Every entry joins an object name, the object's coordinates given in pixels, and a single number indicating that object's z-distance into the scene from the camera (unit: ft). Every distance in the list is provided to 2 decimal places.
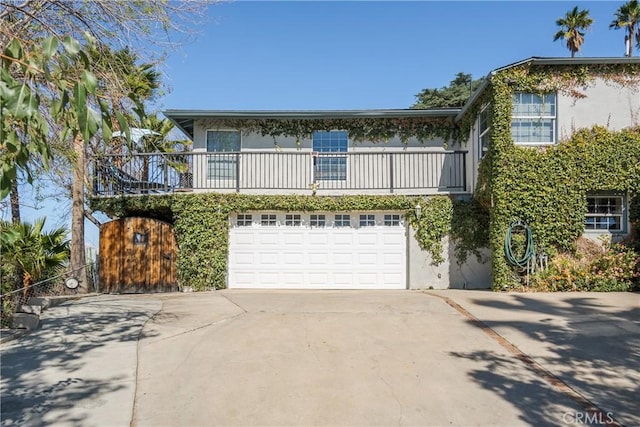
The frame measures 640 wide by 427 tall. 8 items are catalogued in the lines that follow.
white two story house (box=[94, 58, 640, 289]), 38.19
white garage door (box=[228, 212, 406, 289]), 42.57
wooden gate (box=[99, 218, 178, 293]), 42.19
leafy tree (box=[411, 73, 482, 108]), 109.91
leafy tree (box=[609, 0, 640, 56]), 89.92
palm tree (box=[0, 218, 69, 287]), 32.24
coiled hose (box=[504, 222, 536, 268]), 36.86
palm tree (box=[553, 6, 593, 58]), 90.02
